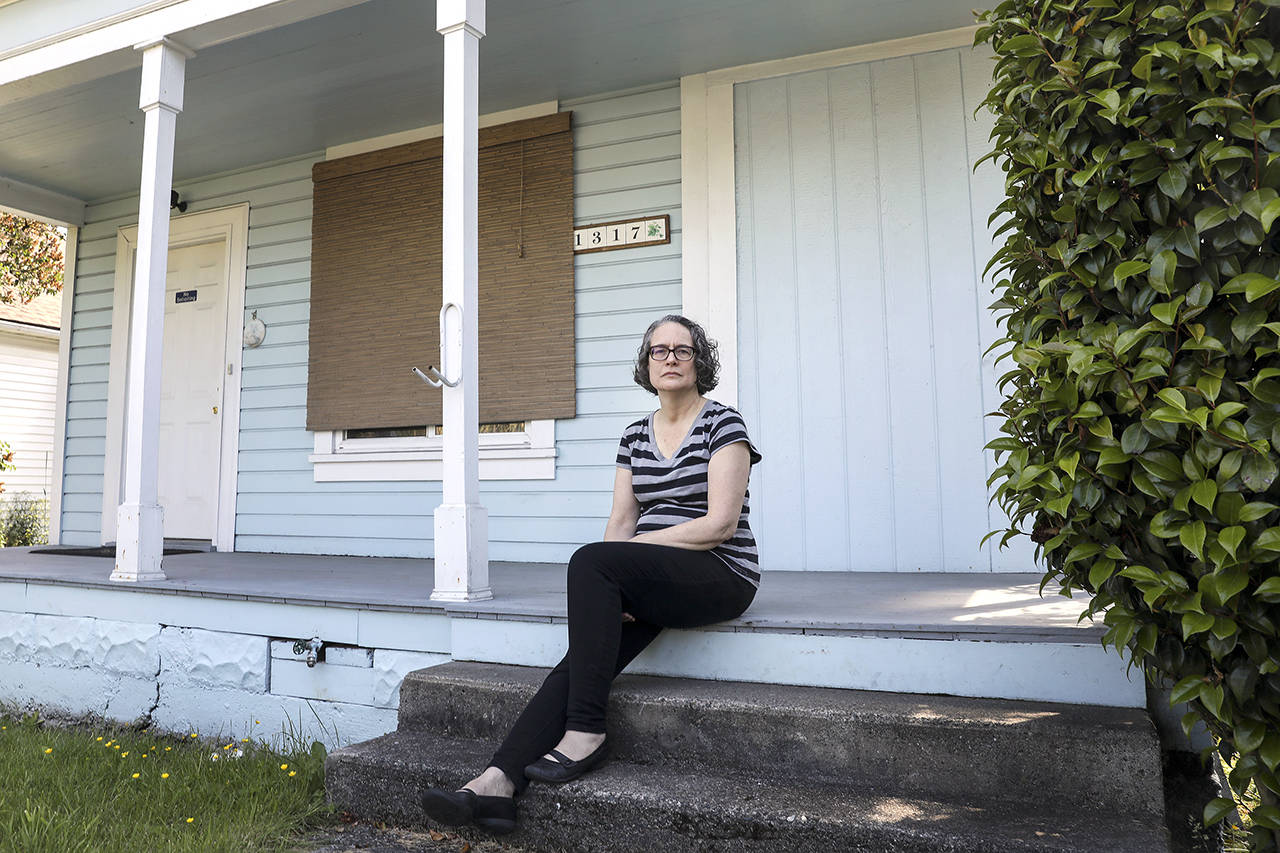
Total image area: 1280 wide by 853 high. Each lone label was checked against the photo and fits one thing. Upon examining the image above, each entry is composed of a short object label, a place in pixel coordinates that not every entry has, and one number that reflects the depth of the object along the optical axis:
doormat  4.83
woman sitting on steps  1.81
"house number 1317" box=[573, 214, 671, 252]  4.00
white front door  5.19
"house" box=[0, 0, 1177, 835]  2.88
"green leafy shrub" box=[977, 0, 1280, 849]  1.27
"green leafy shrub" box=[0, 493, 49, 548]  9.69
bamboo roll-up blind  4.19
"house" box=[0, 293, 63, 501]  11.12
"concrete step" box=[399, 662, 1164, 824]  1.63
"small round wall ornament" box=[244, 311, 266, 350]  5.02
